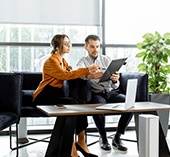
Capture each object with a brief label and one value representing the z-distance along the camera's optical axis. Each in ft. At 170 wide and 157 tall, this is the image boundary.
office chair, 11.04
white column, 7.31
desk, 8.22
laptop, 8.60
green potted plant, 14.52
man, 12.32
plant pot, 14.23
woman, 10.64
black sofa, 11.96
